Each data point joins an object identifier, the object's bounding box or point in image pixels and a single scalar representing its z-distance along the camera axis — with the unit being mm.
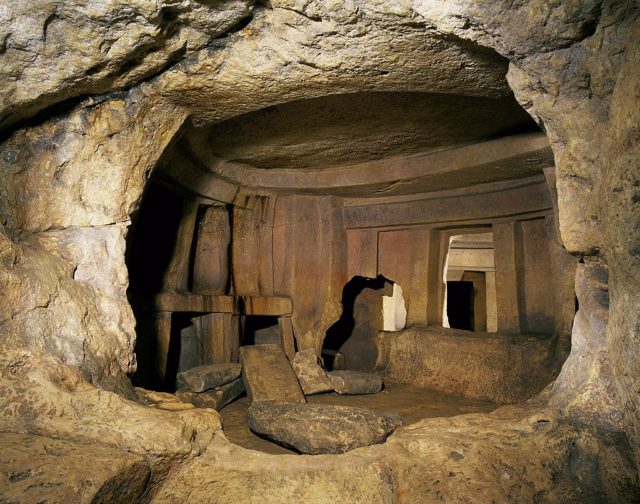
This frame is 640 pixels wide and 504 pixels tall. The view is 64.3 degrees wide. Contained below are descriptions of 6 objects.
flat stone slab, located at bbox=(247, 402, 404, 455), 2842
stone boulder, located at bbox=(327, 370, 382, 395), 4645
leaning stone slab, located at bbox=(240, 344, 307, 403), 4133
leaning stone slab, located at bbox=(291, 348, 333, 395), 4602
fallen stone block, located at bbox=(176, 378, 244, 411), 4074
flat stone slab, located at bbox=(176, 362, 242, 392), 4191
